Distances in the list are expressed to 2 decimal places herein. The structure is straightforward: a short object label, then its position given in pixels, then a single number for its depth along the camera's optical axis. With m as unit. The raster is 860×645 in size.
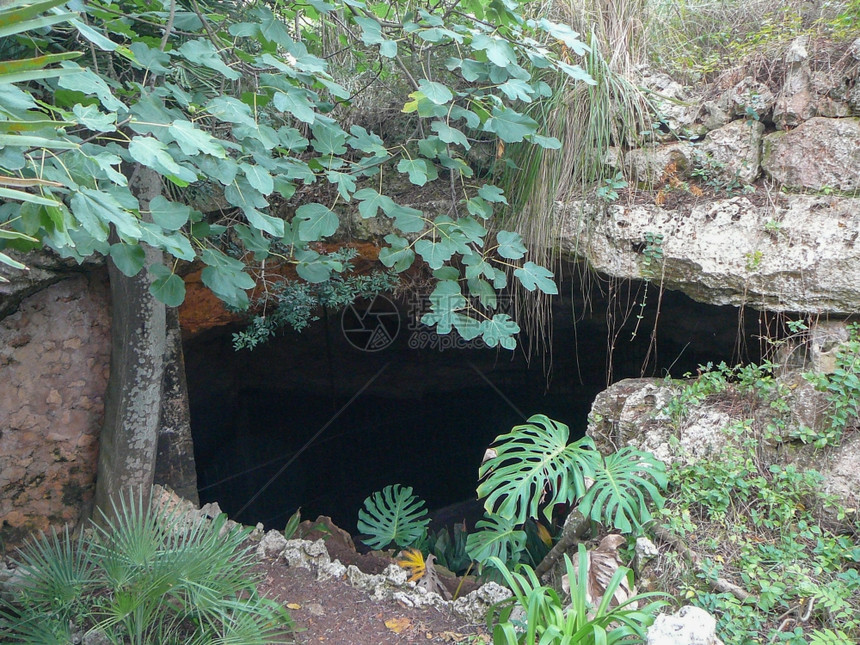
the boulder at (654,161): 3.07
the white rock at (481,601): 2.66
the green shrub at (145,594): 2.25
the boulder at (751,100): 2.97
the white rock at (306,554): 3.15
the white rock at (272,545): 3.24
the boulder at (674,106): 3.10
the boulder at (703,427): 2.41
